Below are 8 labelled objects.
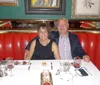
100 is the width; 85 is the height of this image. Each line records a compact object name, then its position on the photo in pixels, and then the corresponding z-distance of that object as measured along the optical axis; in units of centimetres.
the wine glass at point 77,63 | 99
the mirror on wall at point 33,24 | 162
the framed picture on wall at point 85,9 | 159
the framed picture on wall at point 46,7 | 158
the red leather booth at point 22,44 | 146
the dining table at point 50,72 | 81
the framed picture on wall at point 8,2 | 156
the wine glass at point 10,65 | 96
